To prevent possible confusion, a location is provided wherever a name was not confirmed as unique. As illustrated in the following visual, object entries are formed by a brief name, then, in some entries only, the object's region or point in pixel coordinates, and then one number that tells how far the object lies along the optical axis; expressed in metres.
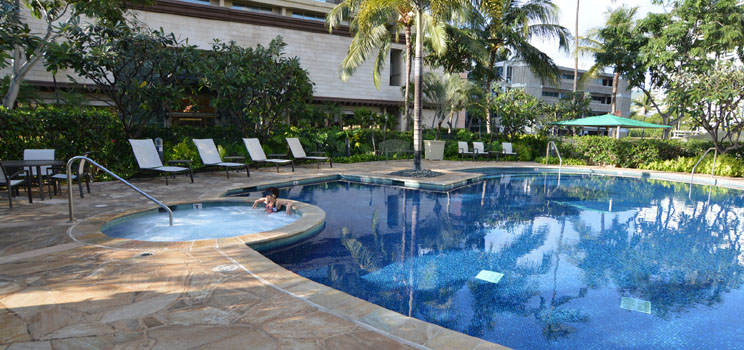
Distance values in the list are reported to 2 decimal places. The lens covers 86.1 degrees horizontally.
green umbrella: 17.11
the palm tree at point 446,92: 20.86
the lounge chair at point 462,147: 18.42
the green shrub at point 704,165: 14.15
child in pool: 6.97
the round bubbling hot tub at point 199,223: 5.78
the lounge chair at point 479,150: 18.50
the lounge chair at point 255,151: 12.27
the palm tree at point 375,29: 11.93
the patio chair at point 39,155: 7.77
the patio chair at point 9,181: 6.34
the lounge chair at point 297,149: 13.56
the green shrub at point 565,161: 18.14
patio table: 6.52
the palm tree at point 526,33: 20.86
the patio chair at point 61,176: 7.64
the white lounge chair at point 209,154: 10.80
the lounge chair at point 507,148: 19.11
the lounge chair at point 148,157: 9.38
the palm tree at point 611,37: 24.72
